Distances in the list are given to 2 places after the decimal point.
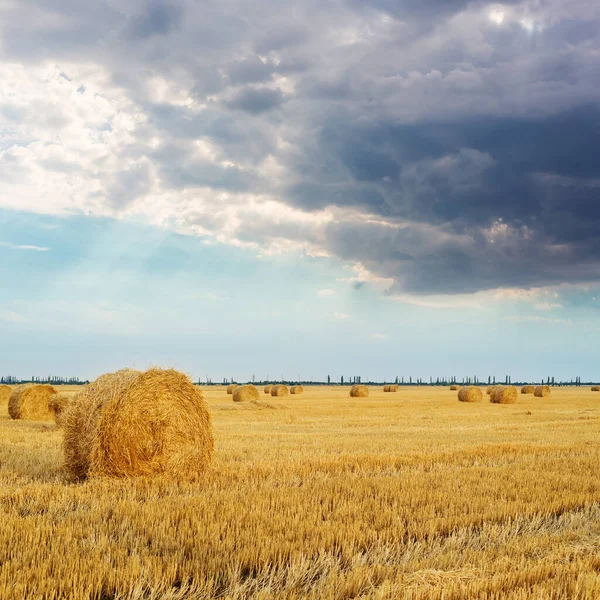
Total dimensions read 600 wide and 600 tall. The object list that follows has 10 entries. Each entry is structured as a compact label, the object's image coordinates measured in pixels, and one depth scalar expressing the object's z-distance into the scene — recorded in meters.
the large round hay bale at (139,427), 10.92
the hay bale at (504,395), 43.81
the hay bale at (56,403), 24.97
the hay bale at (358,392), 53.53
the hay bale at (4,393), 37.06
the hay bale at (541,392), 57.22
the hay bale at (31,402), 24.77
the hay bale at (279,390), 53.78
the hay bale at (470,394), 45.78
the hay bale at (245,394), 39.25
